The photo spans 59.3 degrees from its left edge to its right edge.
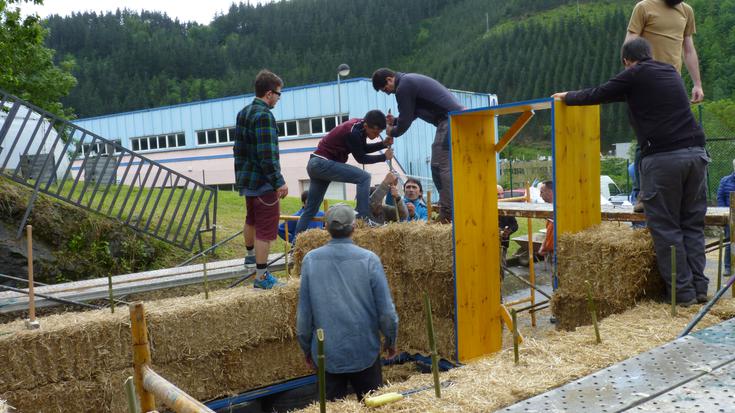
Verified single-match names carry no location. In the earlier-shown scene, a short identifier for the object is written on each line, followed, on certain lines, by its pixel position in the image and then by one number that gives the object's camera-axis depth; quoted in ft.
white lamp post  50.81
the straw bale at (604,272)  16.57
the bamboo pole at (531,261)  28.14
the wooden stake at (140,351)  14.25
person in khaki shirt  18.13
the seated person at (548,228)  31.89
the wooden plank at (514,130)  20.35
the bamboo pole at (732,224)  17.16
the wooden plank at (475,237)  20.99
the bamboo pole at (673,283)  14.84
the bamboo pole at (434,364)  10.07
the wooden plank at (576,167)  18.24
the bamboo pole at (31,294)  16.40
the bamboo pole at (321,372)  8.93
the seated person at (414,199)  29.82
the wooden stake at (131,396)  8.27
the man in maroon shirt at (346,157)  23.77
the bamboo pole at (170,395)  10.08
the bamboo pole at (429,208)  23.79
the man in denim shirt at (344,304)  14.69
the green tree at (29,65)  50.83
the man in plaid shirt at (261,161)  20.98
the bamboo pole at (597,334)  12.34
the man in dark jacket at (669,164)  15.99
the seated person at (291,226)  29.90
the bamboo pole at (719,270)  16.77
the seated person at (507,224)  32.05
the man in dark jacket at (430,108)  21.95
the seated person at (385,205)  24.95
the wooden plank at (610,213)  18.40
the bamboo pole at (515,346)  11.45
